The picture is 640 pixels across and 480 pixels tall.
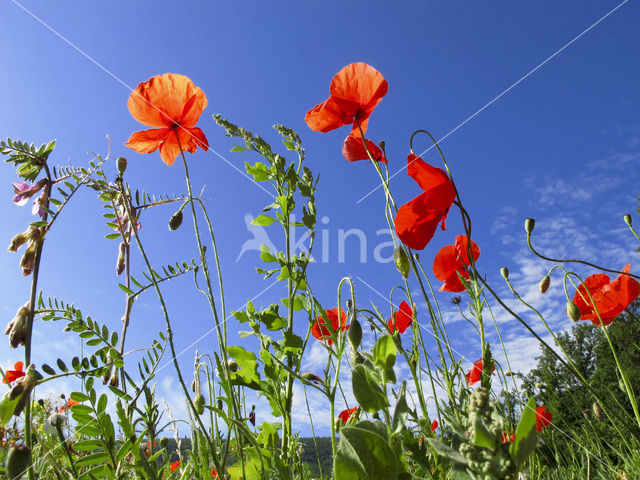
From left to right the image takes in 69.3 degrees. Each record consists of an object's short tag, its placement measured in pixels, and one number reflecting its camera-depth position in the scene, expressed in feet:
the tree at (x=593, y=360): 31.78
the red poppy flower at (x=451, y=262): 1.22
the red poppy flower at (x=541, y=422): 1.58
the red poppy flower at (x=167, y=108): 1.35
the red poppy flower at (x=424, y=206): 0.92
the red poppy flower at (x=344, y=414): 1.32
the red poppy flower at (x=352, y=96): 1.31
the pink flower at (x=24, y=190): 0.99
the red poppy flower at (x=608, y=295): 1.36
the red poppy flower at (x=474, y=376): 1.48
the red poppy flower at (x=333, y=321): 1.24
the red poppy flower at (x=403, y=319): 1.39
